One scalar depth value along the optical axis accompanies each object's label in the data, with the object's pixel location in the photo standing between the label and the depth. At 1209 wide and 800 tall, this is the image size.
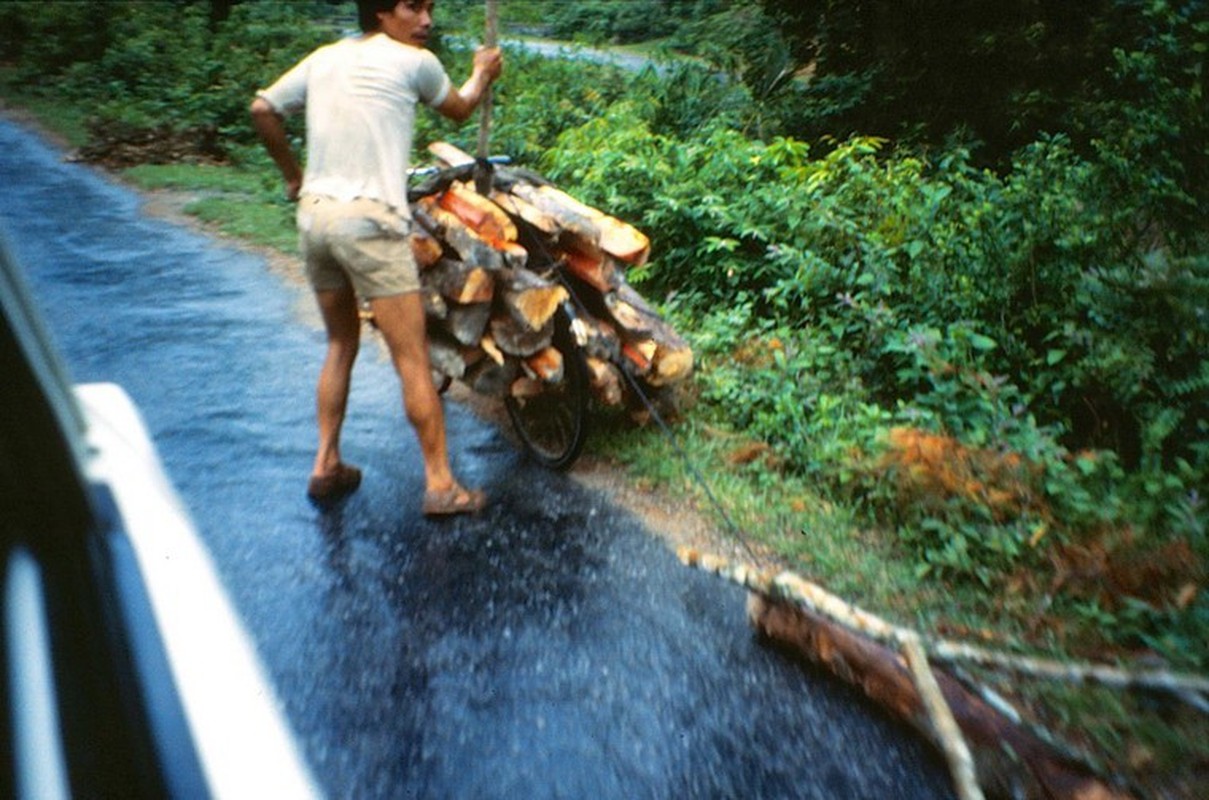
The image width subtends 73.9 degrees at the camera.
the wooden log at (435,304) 4.17
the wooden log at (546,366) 4.11
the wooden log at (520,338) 4.10
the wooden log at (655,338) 4.36
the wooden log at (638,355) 4.33
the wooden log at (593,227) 4.25
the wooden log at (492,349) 4.16
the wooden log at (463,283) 4.02
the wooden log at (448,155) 4.96
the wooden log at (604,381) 4.17
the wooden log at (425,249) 4.14
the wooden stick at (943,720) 2.10
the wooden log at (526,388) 4.37
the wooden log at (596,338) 4.12
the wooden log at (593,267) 4.36
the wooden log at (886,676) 2.38
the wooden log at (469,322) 4.15
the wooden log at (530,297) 4.00
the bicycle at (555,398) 4.15
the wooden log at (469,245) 4.07
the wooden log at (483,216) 4.24
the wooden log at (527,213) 4.28
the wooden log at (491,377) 4.30
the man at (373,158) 3.33
